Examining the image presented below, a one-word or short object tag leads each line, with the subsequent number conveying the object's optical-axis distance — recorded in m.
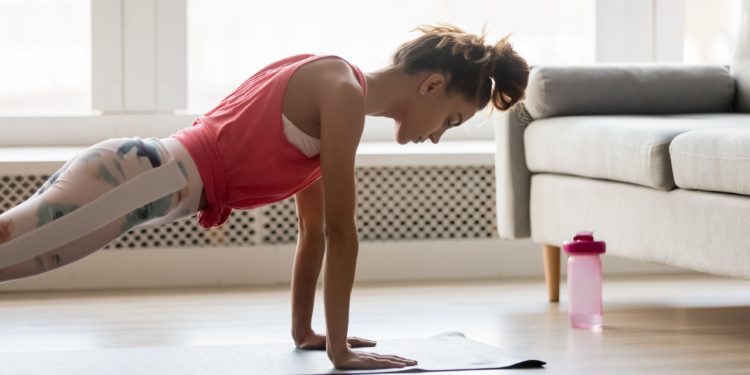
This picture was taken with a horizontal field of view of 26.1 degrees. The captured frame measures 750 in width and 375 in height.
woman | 2.97
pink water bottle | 3.79
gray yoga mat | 3.19
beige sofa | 3.48
